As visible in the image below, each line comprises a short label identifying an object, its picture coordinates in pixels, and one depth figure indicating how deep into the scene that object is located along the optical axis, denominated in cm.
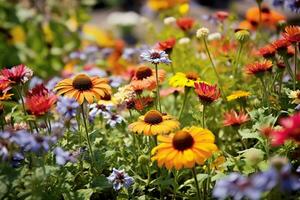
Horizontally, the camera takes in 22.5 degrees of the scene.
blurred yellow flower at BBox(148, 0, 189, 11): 169
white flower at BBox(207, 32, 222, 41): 132
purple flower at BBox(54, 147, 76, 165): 87
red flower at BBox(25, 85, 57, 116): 92
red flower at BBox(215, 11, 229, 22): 135
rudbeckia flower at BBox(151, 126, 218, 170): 87
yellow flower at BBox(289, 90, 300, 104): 100
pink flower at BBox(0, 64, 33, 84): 98
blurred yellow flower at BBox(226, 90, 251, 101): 108
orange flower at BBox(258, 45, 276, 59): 106
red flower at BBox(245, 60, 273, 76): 101
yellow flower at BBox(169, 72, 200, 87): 106
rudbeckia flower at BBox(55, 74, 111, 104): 98
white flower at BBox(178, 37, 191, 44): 135
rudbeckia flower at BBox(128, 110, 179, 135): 95
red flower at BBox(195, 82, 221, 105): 99
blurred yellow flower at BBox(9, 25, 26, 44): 203
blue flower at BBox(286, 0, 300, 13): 120
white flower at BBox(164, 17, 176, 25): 138
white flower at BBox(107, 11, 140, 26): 601
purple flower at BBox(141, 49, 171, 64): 102
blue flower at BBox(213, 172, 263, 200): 76
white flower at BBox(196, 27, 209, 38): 112
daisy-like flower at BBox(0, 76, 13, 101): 98
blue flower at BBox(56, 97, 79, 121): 96
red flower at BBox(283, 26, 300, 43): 101
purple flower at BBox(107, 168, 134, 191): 96
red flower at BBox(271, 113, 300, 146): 79
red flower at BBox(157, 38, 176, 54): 113
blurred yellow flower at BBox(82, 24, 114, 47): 194
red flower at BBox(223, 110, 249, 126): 103
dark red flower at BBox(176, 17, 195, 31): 137
